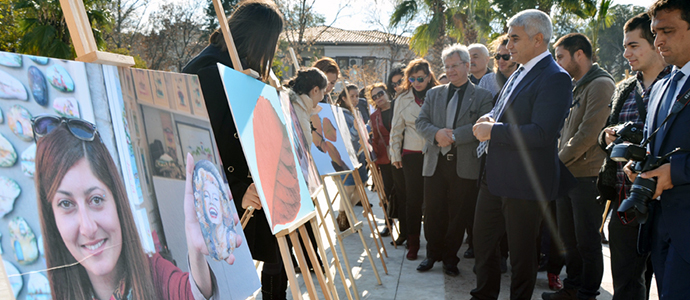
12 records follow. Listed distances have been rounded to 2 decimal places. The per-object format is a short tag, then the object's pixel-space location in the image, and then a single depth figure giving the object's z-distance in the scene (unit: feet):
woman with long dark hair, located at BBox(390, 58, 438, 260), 14.23
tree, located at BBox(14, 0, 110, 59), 41.55
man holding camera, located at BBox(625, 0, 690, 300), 5.67
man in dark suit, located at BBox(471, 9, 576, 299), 8.42
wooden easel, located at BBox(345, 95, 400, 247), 14.99
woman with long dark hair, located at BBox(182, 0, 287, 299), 6.41
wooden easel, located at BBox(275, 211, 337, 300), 5.95
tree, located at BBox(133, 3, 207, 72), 86.22
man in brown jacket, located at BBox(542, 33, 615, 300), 10.01
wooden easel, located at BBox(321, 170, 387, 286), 11.46
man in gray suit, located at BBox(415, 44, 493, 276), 12.03
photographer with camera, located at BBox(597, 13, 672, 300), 7.54
